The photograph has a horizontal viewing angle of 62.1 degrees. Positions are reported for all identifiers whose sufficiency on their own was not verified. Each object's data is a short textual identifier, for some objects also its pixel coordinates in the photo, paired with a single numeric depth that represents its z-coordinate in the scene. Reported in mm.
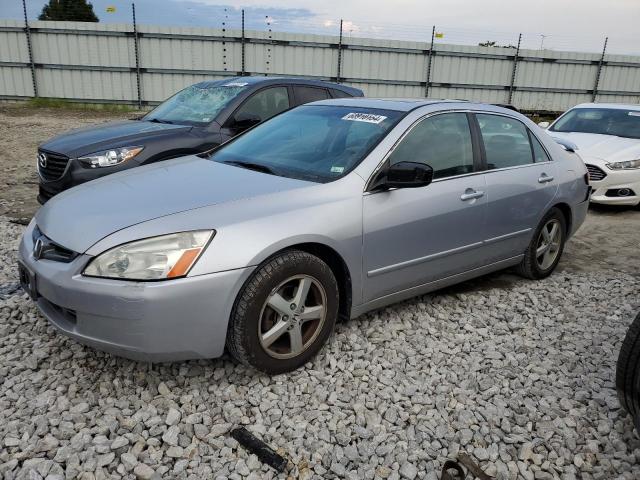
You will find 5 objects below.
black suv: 5141
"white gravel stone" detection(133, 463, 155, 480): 2283
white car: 7219
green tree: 21177
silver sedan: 2547
